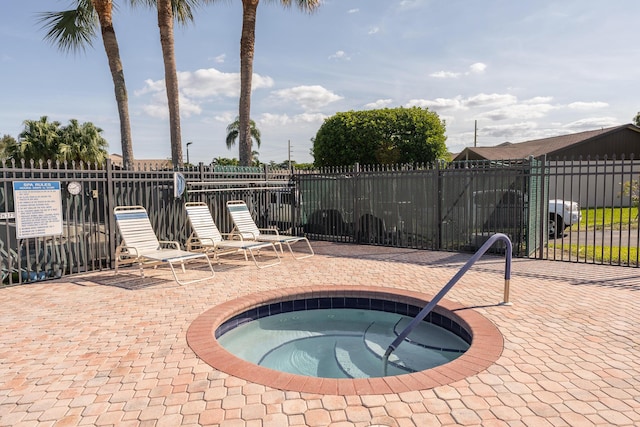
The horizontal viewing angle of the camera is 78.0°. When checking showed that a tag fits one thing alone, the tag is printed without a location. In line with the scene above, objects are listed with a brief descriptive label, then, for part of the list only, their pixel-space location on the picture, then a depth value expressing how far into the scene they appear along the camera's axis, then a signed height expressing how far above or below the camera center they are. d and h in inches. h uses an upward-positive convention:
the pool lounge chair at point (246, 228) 330.0 -38.8
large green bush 807.7 +94.0
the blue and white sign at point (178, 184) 329.4 +0.8
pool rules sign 245.0 -13.7
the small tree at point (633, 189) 500.1 -14.3
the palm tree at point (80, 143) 1017.5 +115.8
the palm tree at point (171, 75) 482.6 +137.6
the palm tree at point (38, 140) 996.2 +118.5
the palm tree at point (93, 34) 488.7 +207.5
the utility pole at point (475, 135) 2247.8 +264.4
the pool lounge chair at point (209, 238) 302.6 -42.6
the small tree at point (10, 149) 1003.3 +98.7
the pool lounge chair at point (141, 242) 257.2 -39.7
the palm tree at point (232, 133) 1758.1 +230.4
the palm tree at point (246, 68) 514.3 +151.1
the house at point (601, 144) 1026.7 +95.9
